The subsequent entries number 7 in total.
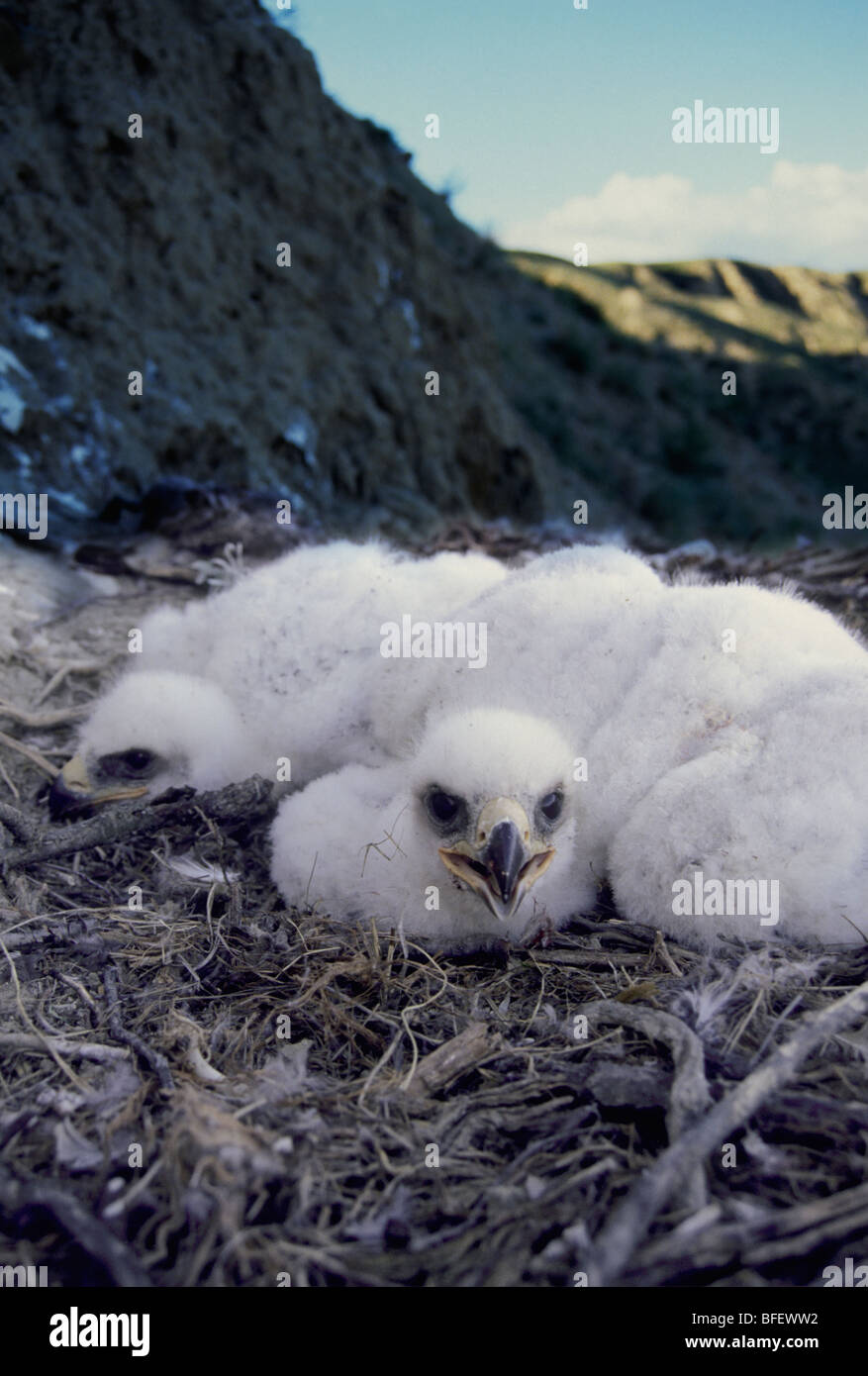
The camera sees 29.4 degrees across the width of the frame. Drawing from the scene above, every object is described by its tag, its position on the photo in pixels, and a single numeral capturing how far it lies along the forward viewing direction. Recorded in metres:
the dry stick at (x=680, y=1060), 0.48
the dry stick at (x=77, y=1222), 0.45
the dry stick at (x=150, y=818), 0.65
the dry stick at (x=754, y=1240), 0.44
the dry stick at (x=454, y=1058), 0.52
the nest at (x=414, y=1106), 0.45
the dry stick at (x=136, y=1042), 0.51
